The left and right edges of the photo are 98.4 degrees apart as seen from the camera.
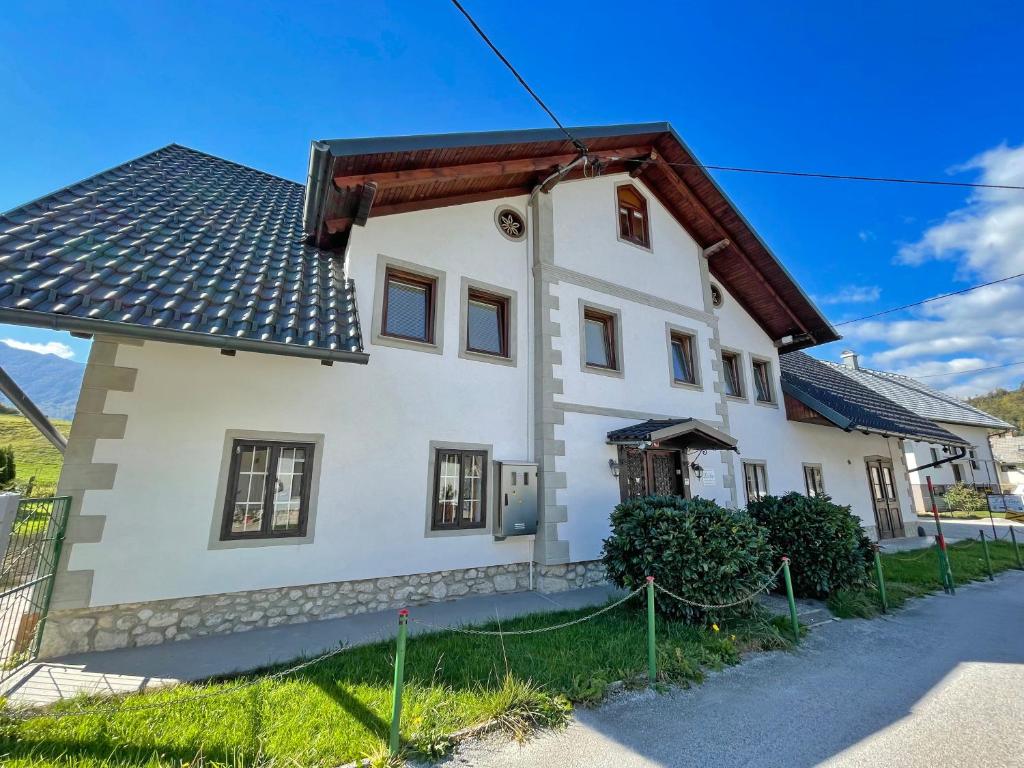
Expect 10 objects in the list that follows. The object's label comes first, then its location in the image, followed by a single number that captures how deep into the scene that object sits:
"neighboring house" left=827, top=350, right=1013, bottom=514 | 24.31
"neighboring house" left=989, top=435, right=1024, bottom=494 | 31.87
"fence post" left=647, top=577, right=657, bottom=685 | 4.37
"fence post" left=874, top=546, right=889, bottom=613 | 6.98
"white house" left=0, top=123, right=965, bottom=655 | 4.96
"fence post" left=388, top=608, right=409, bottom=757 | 3.02
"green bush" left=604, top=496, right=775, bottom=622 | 5.76
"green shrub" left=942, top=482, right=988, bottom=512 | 22.23
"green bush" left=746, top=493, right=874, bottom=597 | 7.27
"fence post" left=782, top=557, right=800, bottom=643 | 5.61
